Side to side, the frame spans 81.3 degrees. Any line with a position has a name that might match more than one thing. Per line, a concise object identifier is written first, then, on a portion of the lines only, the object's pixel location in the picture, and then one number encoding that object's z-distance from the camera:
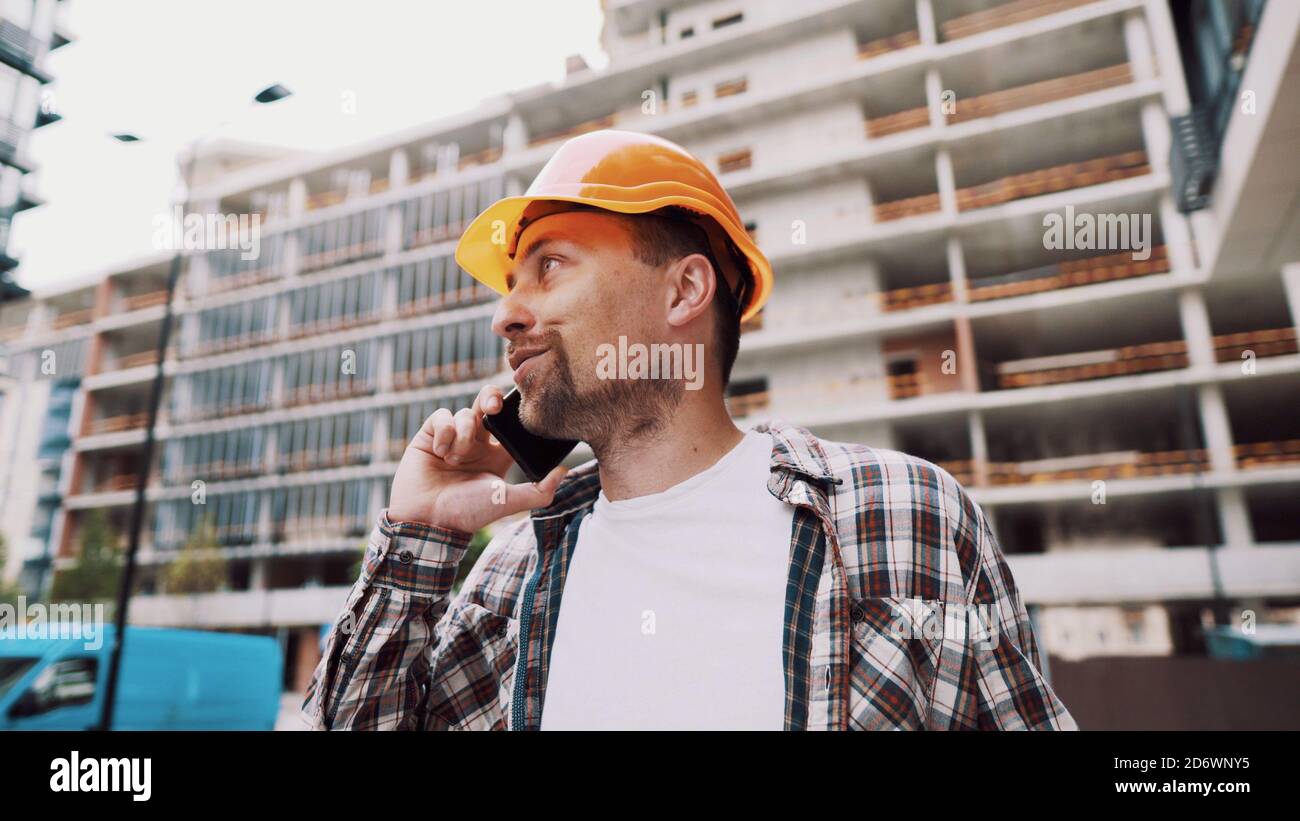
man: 1.28
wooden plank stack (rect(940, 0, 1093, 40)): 24.22
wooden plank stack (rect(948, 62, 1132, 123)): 23.41
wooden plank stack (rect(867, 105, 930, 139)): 24.95
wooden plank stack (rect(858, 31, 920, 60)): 26.08
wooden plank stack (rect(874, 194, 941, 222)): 24.36
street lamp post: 10.44
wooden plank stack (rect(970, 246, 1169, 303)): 22.27
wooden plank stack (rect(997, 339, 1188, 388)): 22.11
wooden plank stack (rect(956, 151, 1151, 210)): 22.89
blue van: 10.03
